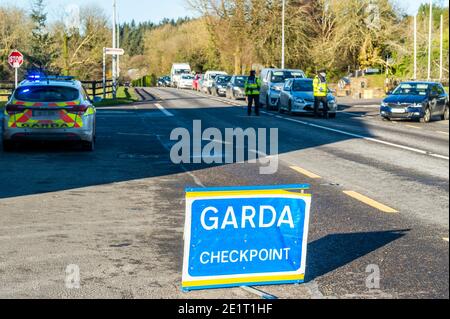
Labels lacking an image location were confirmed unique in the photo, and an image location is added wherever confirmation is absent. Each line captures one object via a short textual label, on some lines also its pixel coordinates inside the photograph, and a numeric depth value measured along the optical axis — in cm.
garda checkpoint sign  620
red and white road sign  3875
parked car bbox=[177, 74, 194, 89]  8405
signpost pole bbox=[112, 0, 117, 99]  4913
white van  9000
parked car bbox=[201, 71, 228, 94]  6534
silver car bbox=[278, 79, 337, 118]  3238
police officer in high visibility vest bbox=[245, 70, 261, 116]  3178
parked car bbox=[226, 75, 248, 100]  5153
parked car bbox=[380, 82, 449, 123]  3033
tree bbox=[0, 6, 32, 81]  7481
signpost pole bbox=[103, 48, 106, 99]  4661
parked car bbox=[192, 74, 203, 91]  7348
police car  1695
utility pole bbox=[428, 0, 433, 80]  5453
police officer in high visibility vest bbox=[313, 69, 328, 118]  3017
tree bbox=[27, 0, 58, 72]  8369
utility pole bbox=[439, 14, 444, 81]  5378
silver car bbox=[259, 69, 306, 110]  3777
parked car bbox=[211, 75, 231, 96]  5941
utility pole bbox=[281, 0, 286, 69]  6475
